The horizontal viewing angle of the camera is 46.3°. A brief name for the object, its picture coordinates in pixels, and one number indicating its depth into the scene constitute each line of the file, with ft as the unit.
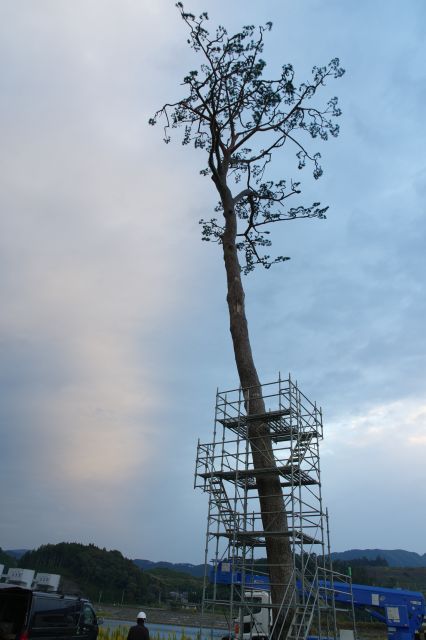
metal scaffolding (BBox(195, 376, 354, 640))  35.32
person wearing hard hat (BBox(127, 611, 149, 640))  32.68
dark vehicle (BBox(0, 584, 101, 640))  34.90
